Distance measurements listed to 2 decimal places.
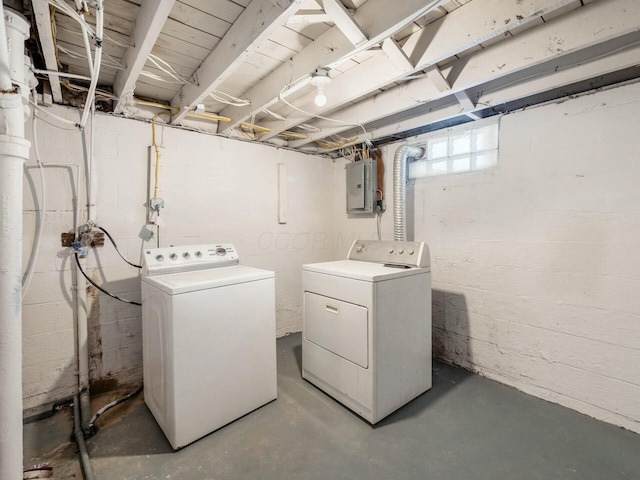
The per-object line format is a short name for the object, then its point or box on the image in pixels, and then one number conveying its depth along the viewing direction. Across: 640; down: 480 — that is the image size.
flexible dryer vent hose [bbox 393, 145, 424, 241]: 2.59
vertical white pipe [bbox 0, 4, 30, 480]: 0.99
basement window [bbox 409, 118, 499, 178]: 2.32
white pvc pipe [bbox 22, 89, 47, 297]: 1.85
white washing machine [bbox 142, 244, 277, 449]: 1.65
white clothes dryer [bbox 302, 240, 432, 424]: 1.83
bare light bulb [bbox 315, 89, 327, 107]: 1.69
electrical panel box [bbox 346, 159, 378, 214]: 2.98
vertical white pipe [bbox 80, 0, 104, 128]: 1.05
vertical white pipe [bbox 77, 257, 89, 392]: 2.06
